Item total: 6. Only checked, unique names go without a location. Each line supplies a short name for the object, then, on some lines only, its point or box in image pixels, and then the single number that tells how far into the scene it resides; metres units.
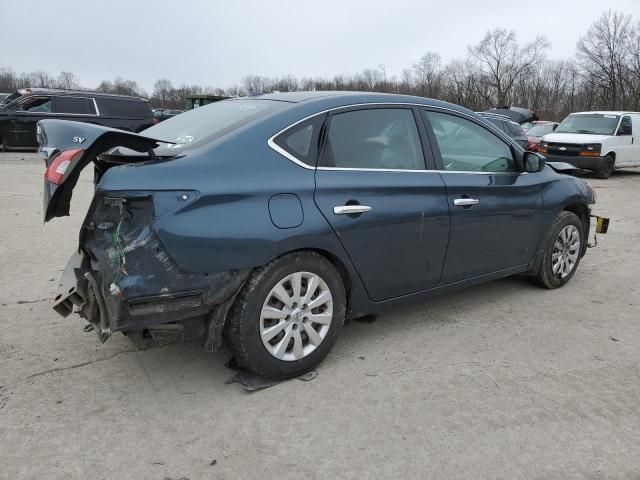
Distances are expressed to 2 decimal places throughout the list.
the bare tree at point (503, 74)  56.84
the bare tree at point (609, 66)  43.62
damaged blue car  2.78
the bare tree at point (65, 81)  89.69
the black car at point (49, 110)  16.33
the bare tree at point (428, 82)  53.77
